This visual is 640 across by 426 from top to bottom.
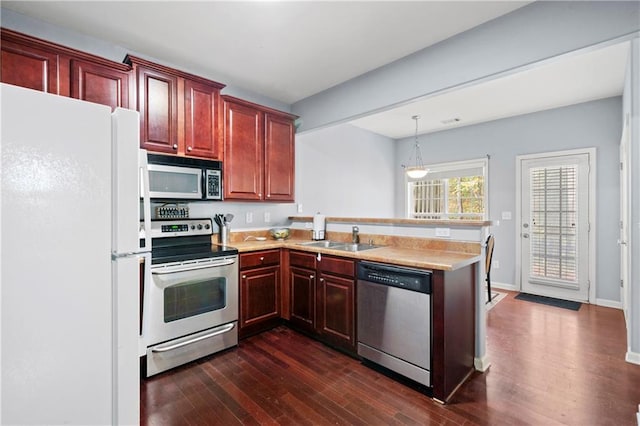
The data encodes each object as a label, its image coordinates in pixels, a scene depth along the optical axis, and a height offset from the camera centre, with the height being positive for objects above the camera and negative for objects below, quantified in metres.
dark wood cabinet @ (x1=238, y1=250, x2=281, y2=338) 2.86 -0.79
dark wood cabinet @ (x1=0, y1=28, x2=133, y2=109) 2.00 +1.02
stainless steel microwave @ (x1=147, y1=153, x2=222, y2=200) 2.54 +0.30
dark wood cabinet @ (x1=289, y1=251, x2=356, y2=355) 2.54 -0.79
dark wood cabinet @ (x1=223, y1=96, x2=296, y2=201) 3.12 +0.66
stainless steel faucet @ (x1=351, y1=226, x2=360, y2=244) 3.16 -0.26
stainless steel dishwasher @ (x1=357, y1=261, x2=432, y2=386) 2.04 -0.78
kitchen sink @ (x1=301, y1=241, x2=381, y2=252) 3.09 -0.36
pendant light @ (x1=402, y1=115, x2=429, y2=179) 5.99 +1.07
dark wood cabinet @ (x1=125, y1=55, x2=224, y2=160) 2.54 +0.91
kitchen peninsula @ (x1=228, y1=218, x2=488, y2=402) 1.99 -0.66
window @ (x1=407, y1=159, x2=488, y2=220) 5.19 +0.35
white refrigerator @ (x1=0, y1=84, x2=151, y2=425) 0.98 -0.18
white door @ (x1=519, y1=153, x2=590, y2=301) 4.12 -0.22
